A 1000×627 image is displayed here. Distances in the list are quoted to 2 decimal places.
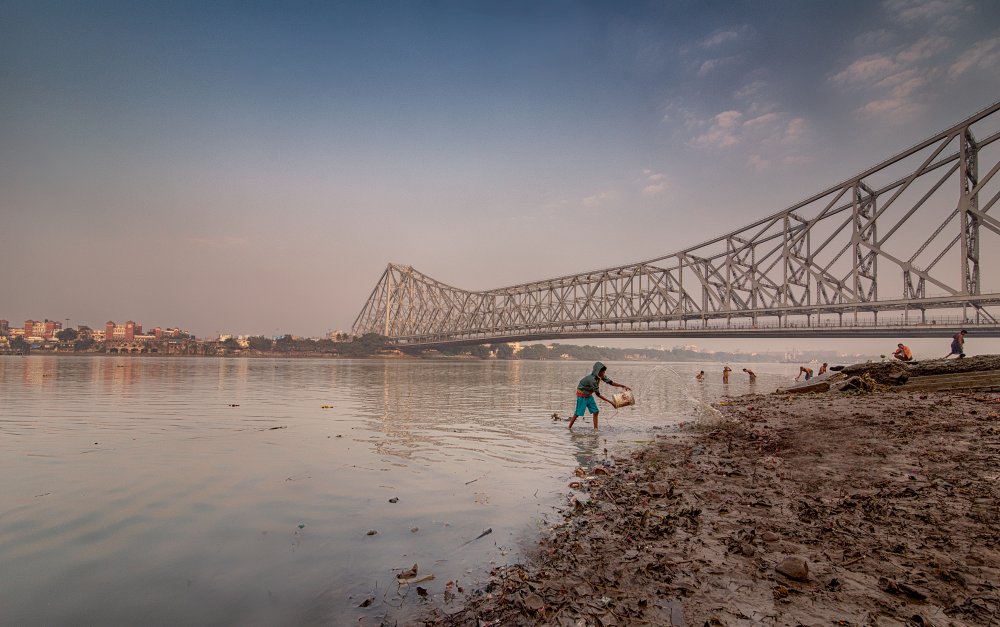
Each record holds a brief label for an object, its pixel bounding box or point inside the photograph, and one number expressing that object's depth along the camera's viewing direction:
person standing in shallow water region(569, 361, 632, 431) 12.32
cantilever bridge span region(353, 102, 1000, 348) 44.03
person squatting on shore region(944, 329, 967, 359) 20.11
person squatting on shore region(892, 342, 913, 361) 21.14
